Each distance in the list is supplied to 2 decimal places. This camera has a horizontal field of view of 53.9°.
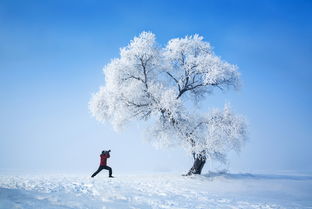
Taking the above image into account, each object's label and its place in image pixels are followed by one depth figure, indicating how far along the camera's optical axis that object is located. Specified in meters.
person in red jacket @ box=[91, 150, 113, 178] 20.20
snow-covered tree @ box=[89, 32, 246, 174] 23.19
